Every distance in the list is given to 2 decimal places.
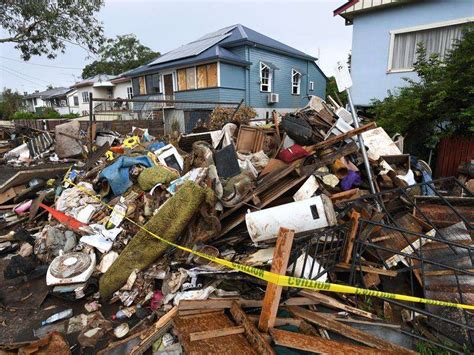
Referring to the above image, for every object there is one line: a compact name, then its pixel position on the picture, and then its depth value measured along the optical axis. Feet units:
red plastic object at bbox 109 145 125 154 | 20.37
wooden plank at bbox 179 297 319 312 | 7.68
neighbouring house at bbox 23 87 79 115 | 109.29
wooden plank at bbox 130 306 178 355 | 7.43
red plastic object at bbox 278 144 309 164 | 13.15
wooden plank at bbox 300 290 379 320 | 8.21
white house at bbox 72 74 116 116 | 85.66
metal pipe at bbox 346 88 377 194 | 13.06
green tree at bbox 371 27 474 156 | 18.35
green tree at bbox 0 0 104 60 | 49.93
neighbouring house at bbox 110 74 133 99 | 77.56
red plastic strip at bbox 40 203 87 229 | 13.56
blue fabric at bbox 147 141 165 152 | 19.45
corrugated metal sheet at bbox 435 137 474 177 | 18.78
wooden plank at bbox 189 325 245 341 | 6.57
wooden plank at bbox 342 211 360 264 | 8.79
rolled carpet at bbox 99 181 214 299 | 10.69
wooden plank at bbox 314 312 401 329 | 7.73
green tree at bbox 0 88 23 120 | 116.47
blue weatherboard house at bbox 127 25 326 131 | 46.68
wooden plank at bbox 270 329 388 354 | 6.28
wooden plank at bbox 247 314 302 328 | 7.39
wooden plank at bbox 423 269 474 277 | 8.71
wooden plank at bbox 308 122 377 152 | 13.14
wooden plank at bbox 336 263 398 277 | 8.98
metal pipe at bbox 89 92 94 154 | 23.57
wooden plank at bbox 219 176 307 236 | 11.46
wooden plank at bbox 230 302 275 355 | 6.10
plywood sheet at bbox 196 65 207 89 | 47.21
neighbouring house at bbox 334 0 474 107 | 24.08
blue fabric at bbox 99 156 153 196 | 15.30
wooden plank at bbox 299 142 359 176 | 12.94
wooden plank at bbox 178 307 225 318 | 7.57
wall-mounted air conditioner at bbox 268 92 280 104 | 52.90
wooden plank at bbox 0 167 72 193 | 19.26
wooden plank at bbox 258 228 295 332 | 6.51
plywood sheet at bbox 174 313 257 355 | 6.32
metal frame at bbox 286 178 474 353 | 7.66
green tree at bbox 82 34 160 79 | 122.31
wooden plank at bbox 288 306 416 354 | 6.91
